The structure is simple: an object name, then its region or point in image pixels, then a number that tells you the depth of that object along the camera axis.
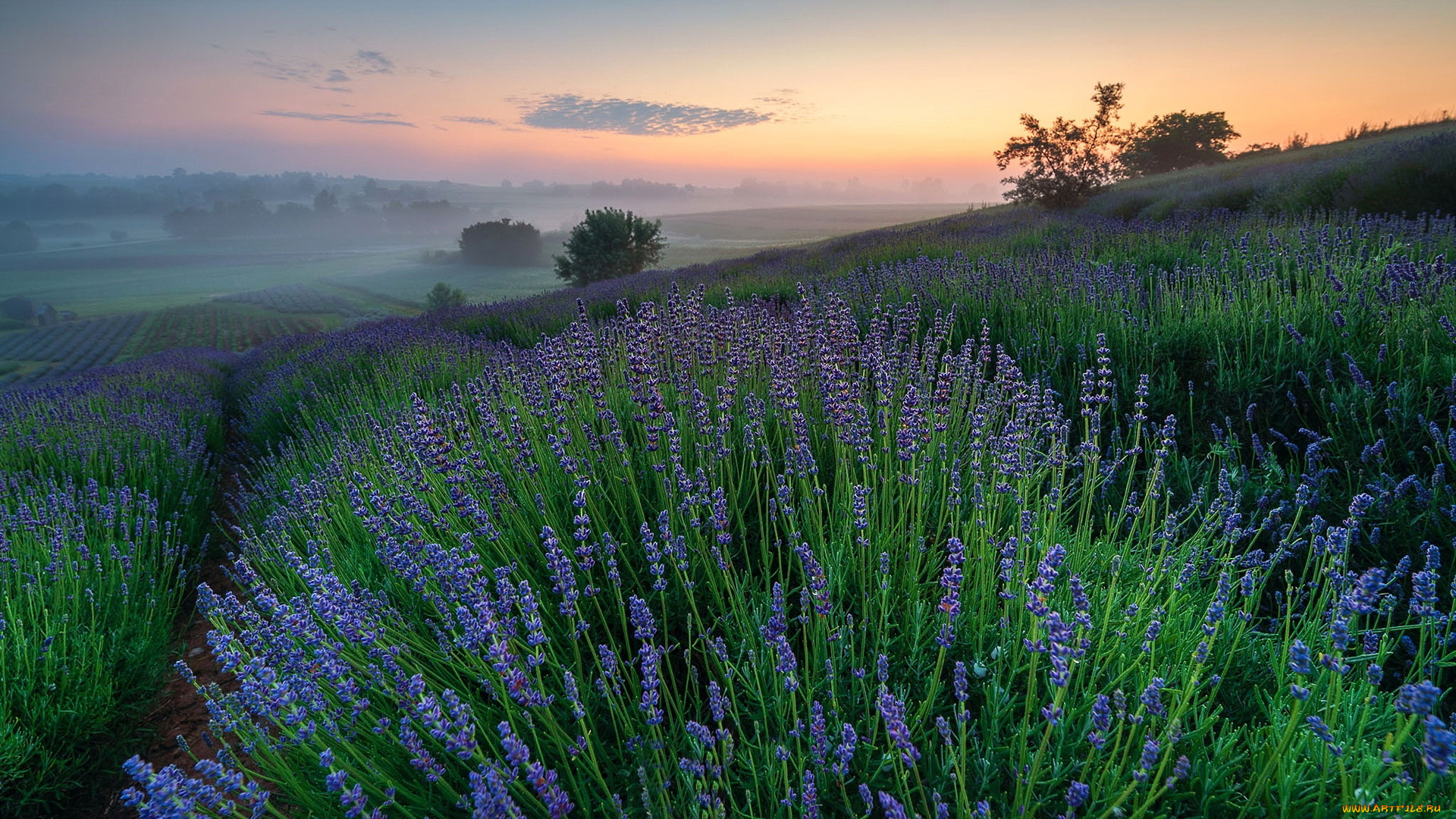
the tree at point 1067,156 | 17.30
